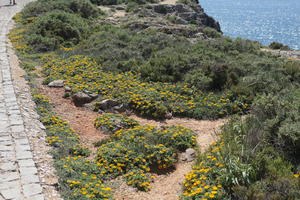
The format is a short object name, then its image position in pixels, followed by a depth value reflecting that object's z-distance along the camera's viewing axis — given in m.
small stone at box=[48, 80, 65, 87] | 13.30
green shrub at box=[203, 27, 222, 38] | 25.38
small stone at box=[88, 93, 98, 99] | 12.14
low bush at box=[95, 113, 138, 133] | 9.98
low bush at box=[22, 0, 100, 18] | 27.78
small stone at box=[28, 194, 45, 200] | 6.06
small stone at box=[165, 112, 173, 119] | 11.18
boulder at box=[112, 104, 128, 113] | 11.50
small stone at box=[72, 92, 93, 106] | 12.05
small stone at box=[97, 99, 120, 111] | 11.62
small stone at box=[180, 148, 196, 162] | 8.44
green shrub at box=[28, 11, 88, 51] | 19.71
